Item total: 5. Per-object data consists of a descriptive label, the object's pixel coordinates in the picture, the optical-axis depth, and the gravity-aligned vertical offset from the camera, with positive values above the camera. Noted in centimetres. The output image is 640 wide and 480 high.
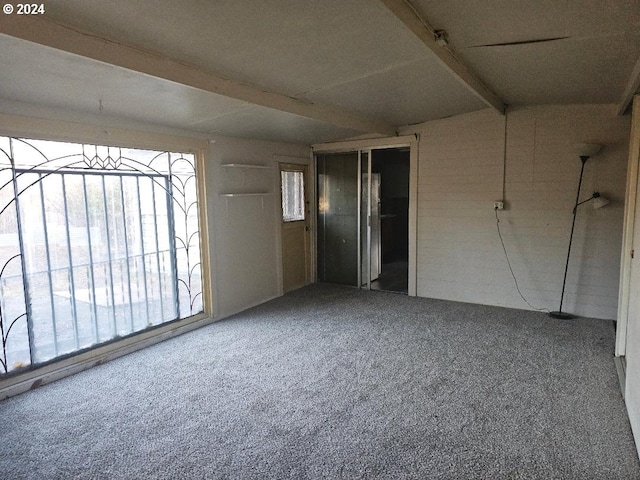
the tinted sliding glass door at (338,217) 574 -27
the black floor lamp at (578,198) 395 -5
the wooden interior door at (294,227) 558 -40
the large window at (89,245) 294 -35
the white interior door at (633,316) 229 -83
